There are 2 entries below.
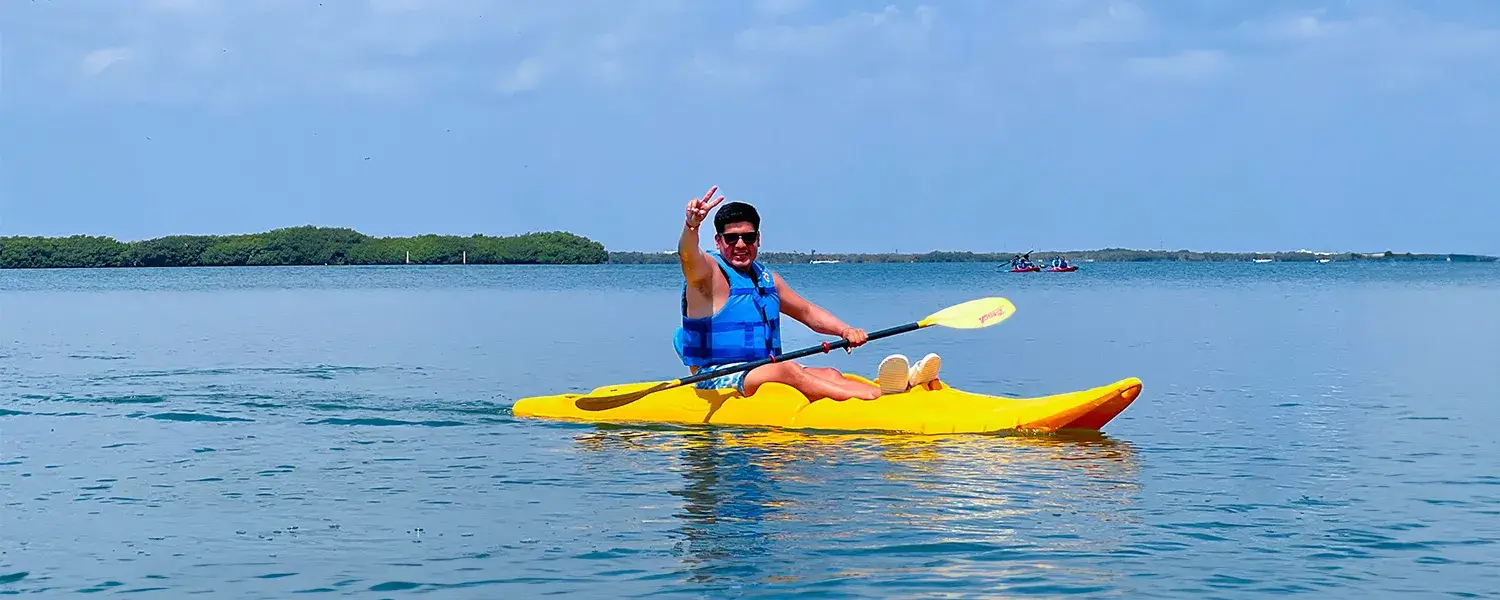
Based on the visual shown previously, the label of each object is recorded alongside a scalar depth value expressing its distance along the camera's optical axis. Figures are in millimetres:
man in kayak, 9625
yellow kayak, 9516
